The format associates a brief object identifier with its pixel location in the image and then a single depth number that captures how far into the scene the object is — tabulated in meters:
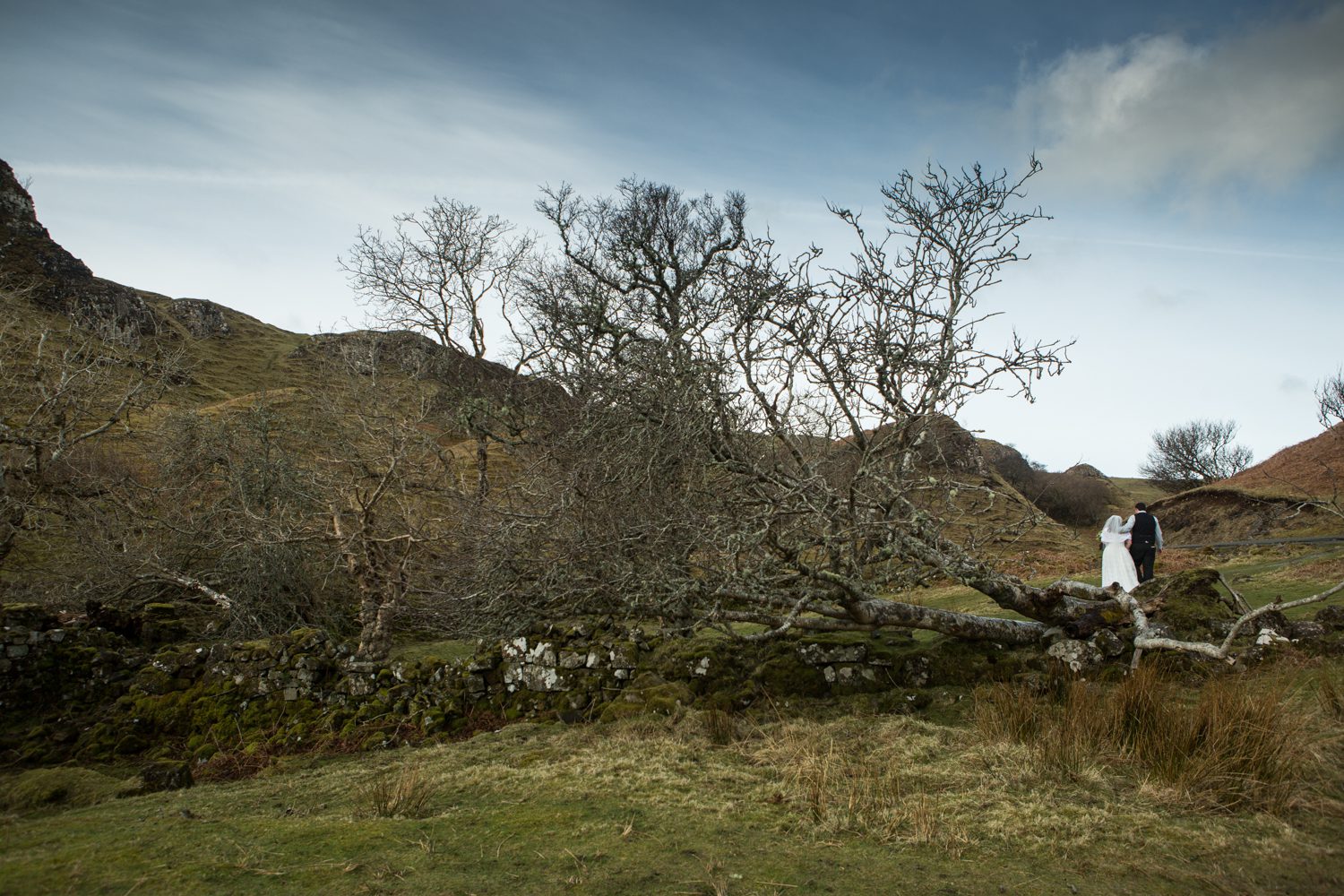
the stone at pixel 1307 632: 6.94
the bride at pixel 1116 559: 11.73
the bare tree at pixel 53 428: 13.55
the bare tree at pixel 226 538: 12.45
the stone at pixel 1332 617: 7.18
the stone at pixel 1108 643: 7.27
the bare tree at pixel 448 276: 20.98
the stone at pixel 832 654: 7.81
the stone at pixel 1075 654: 7.26
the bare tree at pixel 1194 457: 53.47
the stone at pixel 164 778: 5.75
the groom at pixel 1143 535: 11.86
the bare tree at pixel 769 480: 7.18
